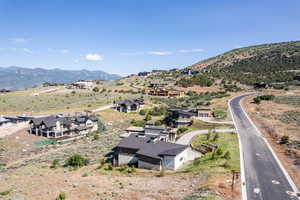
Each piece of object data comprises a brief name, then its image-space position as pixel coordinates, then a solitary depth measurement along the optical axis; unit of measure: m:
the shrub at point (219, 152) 32.34
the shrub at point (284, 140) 37.69
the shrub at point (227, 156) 30.41
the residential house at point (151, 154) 32.53
